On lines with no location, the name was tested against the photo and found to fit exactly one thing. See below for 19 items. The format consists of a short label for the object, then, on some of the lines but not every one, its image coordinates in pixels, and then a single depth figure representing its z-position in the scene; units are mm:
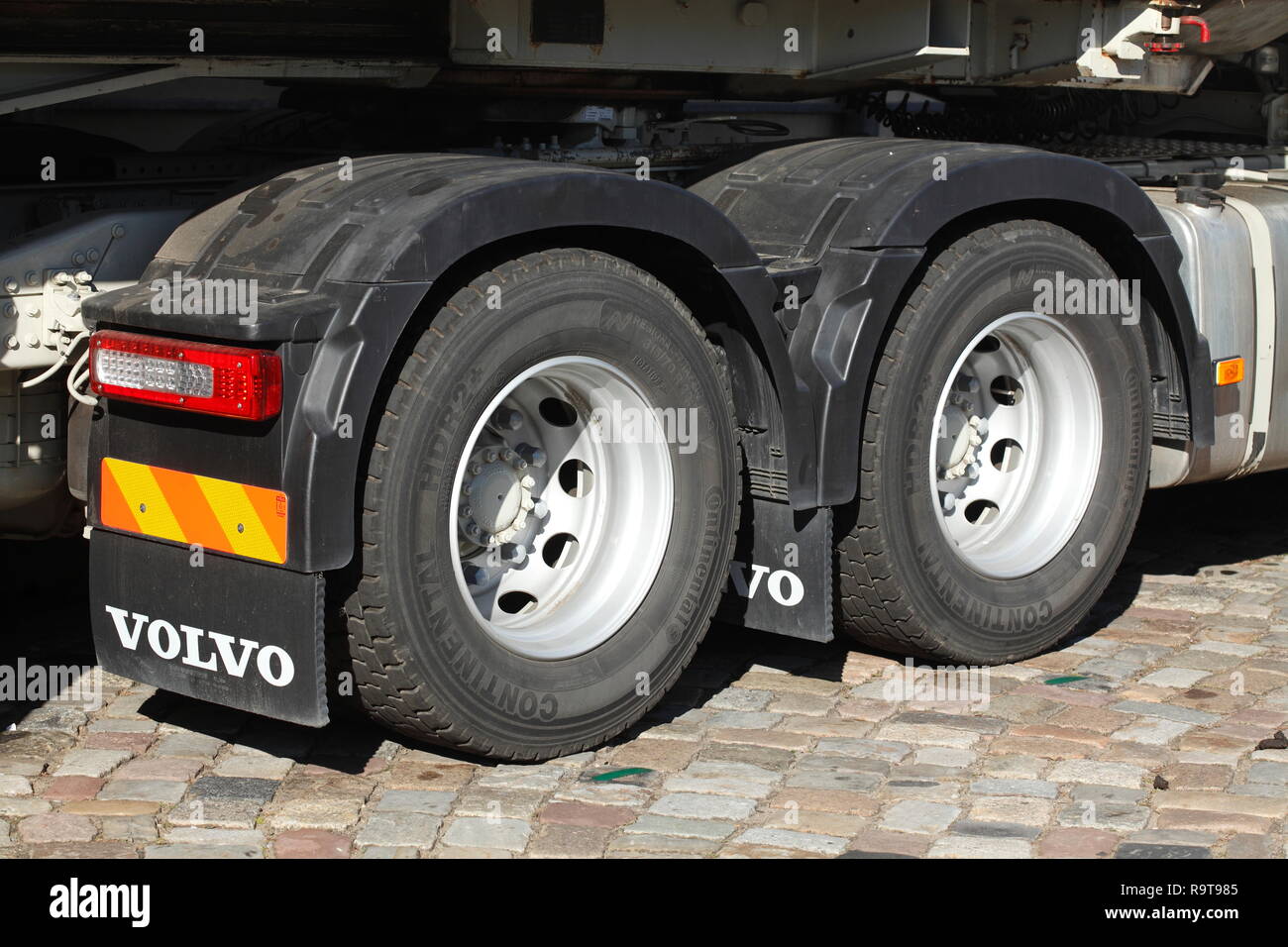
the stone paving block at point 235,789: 4375
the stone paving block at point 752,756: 4672
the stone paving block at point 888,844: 4125
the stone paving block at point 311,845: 4047
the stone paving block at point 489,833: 4113
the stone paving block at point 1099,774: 4570
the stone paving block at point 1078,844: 4113
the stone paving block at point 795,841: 4137
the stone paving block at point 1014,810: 4320
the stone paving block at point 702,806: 4324
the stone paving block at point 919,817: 4273
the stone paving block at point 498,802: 4289
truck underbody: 4113
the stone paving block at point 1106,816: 4281
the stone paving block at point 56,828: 4121
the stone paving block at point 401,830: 4113
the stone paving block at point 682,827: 4207
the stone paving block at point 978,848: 4113
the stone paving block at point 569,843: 4070
